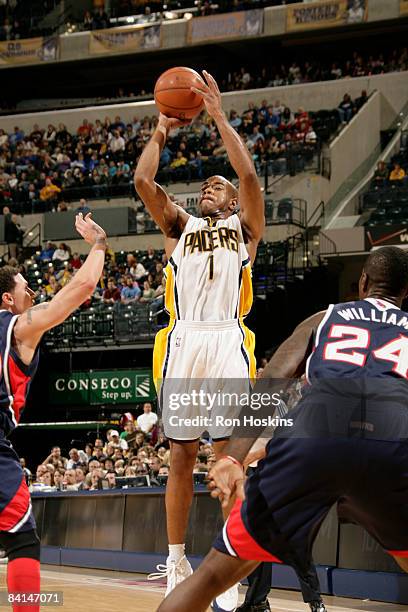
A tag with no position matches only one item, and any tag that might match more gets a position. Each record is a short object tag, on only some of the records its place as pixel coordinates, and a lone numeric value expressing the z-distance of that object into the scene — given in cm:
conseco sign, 1891
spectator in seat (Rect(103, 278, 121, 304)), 2039
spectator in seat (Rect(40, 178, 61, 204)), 2571
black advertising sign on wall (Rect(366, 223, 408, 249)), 1986
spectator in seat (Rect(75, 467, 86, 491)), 1320
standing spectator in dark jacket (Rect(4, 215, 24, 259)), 2491
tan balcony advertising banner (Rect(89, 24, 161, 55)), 2947
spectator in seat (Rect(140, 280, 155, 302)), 1954
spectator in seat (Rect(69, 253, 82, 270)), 2217
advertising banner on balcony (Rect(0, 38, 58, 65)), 3091
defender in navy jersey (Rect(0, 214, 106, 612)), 438
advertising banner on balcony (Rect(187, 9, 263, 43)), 2822
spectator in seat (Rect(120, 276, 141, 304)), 1985
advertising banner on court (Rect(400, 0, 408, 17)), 2616
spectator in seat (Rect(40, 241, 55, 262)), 2316
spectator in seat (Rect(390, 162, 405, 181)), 2178
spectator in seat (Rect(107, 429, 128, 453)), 1404
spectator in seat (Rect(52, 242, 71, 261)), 2284
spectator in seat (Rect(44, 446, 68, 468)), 1469
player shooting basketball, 546
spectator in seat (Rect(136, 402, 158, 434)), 1502
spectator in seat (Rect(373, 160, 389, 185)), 2228
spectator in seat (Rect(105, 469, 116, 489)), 1243
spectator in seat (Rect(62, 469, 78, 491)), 1324
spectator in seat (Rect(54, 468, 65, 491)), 1346
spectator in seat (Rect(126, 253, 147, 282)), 2088
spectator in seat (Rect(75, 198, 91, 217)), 2442
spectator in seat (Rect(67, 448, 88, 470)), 1432
